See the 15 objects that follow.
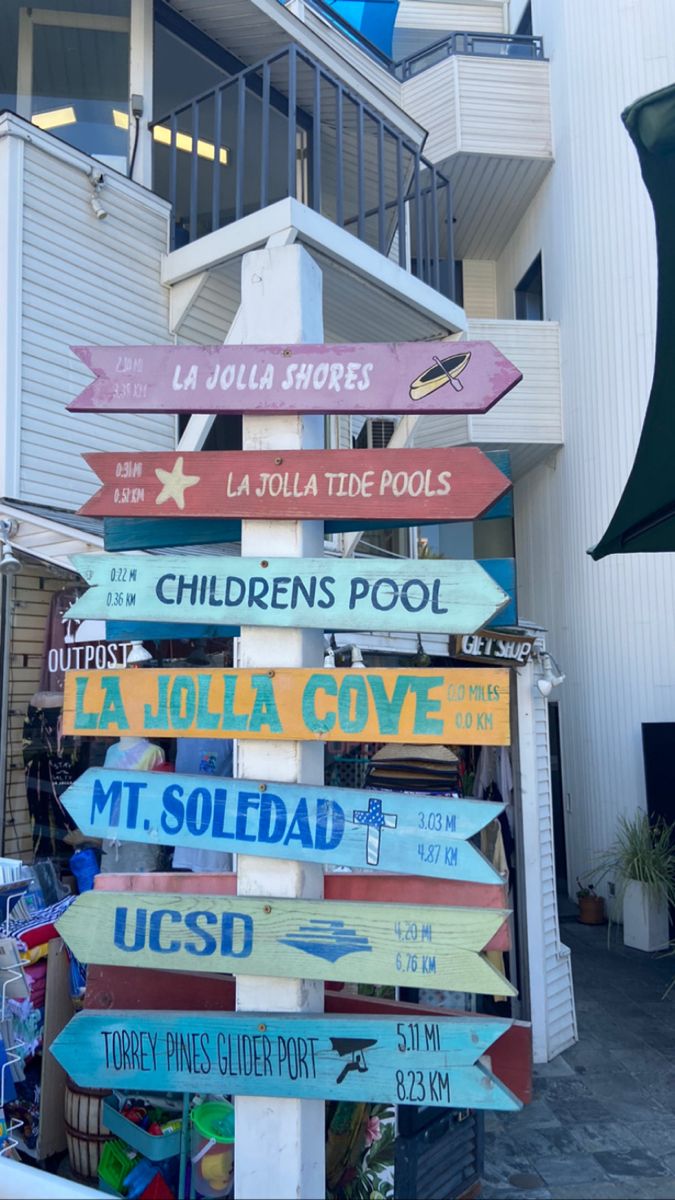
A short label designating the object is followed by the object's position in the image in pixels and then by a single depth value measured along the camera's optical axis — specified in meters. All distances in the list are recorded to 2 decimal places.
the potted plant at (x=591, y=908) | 9.56
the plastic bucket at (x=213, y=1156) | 3.38
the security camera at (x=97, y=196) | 6.88
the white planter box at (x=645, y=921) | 8.56
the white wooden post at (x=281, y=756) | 2.62
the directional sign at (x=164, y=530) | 3.19
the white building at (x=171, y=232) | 5.99
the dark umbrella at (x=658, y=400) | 2.53
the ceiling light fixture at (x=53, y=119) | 7.29
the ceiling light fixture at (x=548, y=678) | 6.19
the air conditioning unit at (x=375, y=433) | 10.19
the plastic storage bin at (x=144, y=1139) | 3.65
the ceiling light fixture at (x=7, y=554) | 5.18
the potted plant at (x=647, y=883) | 8.54
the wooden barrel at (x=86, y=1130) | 3.96
